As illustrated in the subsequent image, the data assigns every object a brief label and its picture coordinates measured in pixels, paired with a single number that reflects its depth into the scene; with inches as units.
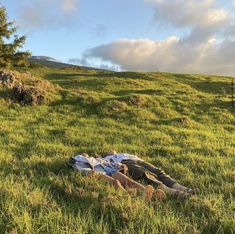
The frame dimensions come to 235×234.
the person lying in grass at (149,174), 195.4
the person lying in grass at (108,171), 187.6
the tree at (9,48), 958.3
